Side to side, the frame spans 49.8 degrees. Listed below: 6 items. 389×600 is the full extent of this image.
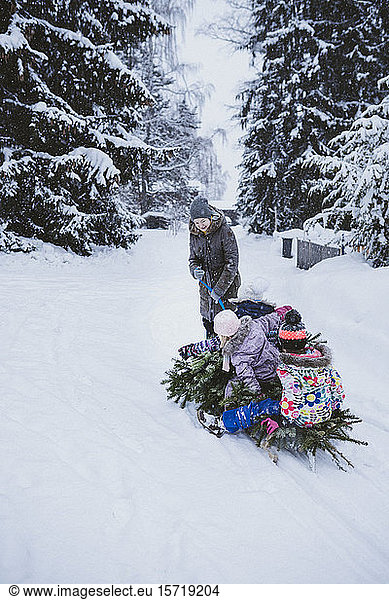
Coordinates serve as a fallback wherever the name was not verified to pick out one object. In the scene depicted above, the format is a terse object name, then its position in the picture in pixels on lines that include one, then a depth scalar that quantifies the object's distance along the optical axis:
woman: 4.37
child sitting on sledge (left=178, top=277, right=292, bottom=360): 3.98
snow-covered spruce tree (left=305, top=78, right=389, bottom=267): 6.77
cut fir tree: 2.89
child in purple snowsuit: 2.84
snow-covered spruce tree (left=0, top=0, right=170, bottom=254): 9.69
